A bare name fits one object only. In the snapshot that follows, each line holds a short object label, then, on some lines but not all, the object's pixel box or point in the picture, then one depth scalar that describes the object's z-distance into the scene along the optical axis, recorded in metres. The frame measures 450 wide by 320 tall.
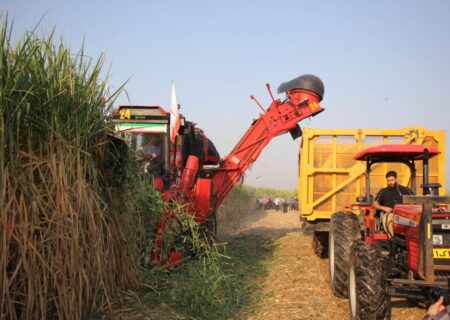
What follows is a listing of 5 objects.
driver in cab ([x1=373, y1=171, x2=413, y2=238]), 5.63
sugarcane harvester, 6.54
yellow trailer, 8.48
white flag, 7.25
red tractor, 4.29
